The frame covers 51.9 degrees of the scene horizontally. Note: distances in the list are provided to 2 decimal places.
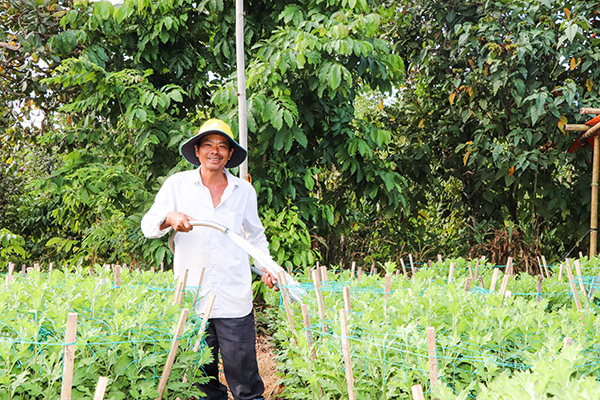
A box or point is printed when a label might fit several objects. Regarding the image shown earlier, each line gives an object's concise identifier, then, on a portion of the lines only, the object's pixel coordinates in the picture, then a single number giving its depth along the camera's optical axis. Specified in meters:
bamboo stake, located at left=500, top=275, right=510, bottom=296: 3.41
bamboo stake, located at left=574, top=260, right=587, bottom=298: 3.86
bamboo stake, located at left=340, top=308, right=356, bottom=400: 2.46
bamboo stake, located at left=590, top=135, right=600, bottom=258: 6.13
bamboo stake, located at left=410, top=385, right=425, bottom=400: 1.75
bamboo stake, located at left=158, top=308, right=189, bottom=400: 2.51
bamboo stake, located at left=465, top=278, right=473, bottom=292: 3.59
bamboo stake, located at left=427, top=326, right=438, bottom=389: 2.21
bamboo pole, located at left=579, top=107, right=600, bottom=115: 5.89
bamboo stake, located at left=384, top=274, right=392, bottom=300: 3.53
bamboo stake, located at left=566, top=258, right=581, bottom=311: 3.78
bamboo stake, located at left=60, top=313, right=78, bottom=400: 2.01
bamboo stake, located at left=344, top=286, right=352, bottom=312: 3.04
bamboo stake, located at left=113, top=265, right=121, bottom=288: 3.81
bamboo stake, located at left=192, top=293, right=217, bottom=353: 2.82
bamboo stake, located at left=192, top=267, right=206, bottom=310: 3.16
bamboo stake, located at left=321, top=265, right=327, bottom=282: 4.27
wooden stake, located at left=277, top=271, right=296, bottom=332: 3.38
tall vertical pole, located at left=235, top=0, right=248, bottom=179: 5.02
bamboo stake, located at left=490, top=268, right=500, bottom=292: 3.55
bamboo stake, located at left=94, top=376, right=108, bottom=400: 1.80
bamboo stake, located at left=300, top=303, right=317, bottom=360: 2.94
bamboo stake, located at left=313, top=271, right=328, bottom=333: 3.19
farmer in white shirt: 3.22
